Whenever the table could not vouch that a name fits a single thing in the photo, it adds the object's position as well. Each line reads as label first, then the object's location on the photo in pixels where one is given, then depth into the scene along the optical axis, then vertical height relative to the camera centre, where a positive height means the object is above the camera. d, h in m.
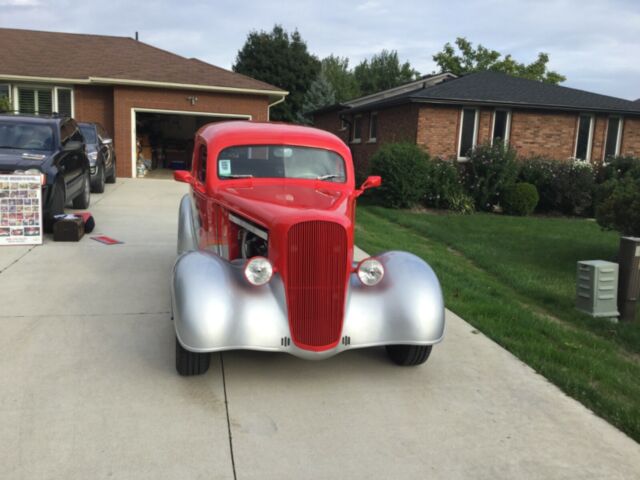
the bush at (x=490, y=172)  17.20 -0.31
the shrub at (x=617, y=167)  17.75 -0.01
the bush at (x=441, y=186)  16.70 -0.75
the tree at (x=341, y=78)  57.03 +8.25
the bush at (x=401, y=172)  15.85 -0.39
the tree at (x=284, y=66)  44.00 +6.61
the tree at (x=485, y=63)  44.53 +7.65
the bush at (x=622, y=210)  9.16 -0.70
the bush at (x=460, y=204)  16.64 -1.24
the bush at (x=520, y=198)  16.81 -1.03
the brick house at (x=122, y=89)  18.70 +1.89
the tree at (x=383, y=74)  62.19 +9.09
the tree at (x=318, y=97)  40.34 +3.99
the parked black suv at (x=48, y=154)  9.18 -0.18
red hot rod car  3.90 -0.94
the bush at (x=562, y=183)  17.45 -0.55
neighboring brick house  18.31 +1.42
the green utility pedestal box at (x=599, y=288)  6.82 -1.44
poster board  8.46 -0.99
